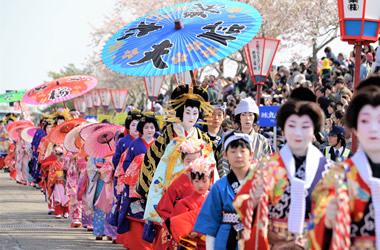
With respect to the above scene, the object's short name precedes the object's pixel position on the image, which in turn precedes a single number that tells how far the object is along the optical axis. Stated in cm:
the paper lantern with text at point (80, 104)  5350
